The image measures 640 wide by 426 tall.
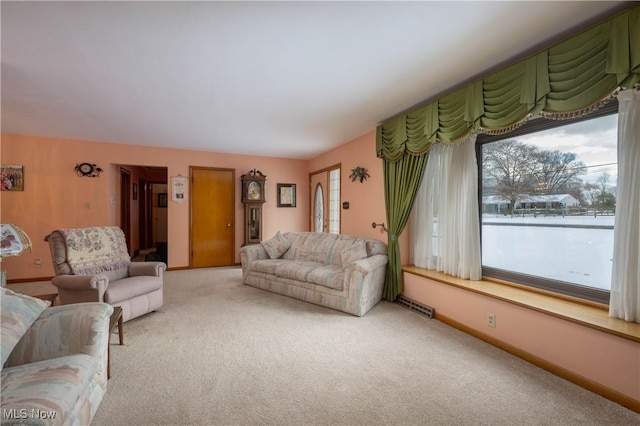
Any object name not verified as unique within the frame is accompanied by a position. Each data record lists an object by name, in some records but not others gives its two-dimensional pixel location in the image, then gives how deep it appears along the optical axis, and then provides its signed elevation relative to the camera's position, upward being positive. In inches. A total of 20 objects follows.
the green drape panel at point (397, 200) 143.9 +4.3
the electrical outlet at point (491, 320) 105.3 -39.9
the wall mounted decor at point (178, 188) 233.4 +15.1
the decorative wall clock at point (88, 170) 205.3 +25.8
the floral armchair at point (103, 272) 113.7 -28.6
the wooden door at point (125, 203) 255.3 +3.1
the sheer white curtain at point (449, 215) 125.5 -3.0
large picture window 90.5 +2.2
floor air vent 132.3 -46.4
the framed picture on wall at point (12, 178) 191.6 +18.1
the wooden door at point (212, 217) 241.3 -8.3
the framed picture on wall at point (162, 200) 385.4 +8.9
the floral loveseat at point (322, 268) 137.4 -33.2
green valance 70.8 +37.2
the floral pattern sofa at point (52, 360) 46.4 -30.6
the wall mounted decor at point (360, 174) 187.8 +22.3
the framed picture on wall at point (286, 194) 270.5 +12.4
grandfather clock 251.3 +3.8
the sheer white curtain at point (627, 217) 77.5 -1.8
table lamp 90.5 -11.2
